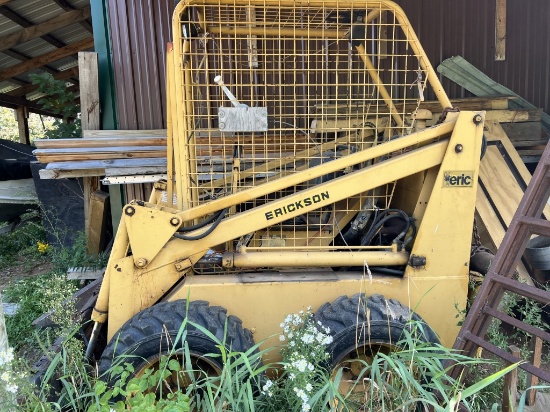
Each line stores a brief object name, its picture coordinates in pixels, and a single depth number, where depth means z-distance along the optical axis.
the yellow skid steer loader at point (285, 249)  2.43
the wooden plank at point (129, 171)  4.76
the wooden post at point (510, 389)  2.19
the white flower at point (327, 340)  2.06
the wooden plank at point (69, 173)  4.74
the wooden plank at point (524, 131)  5.12
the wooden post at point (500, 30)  5.62
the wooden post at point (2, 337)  2.09
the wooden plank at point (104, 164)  4.79
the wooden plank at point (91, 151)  4.86
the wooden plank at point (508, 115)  4.73
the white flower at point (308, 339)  2.07
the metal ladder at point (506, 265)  2.39
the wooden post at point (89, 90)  5.31
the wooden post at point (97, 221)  5.56
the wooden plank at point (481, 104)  4.91
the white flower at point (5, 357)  1.86
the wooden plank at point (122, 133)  5.36
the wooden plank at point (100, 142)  4.92
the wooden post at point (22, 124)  13.91
